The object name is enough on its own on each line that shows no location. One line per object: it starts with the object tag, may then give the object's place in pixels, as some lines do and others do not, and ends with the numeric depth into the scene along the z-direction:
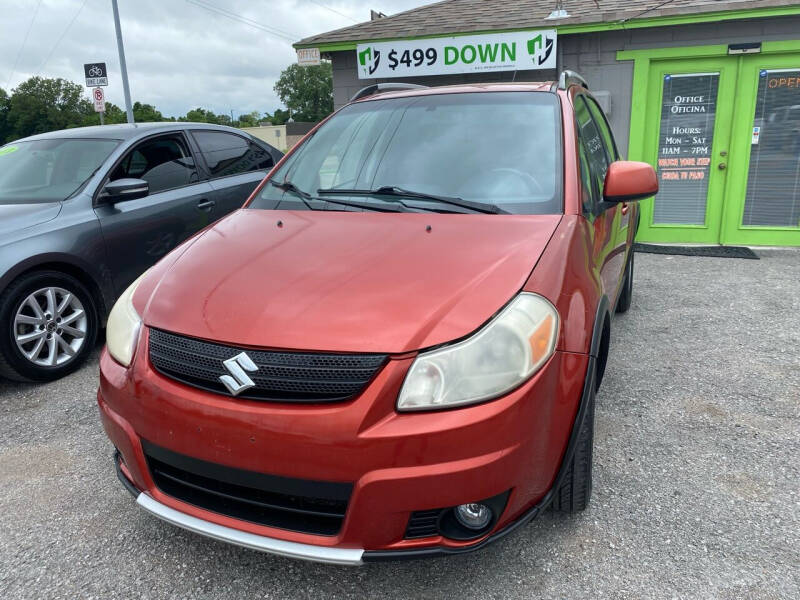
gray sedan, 3.66
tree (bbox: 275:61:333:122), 87.12
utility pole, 16.22
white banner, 7.36
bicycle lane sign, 13.11
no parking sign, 13.52
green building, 6.91
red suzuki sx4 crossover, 1.63
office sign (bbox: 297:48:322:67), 8.27
